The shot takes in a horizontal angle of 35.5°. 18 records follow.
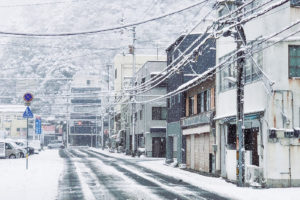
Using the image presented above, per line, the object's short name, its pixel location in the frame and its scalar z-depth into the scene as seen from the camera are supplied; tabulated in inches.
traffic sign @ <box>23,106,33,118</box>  1028.7
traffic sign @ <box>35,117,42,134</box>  1999.0
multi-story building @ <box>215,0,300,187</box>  750.5
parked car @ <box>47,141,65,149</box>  4579.2
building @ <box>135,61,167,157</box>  2191.2
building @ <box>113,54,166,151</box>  2950.3
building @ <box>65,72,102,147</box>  5482.3
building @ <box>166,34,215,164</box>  1455.5
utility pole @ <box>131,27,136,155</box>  2068.9
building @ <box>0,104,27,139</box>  4860.5
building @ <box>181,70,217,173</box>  1103.6
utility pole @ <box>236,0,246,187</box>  750.5
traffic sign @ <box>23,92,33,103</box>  1029.3
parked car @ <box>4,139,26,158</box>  1980.8
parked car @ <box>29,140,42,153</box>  2611.7
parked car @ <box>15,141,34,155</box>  2242.9
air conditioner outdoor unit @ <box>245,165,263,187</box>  759.7
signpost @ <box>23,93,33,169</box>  1028.5
